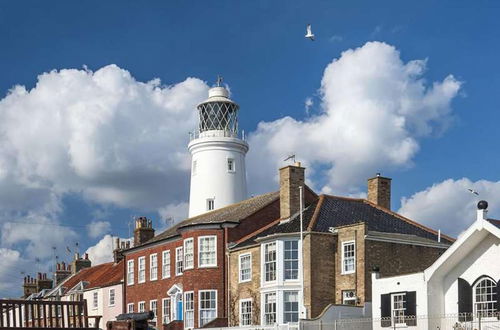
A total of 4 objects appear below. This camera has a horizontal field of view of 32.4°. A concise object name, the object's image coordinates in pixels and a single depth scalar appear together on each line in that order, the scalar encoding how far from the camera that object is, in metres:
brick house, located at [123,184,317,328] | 48.69
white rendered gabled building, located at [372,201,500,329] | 33.03
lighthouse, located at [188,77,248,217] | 60.19
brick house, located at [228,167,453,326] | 42.91
